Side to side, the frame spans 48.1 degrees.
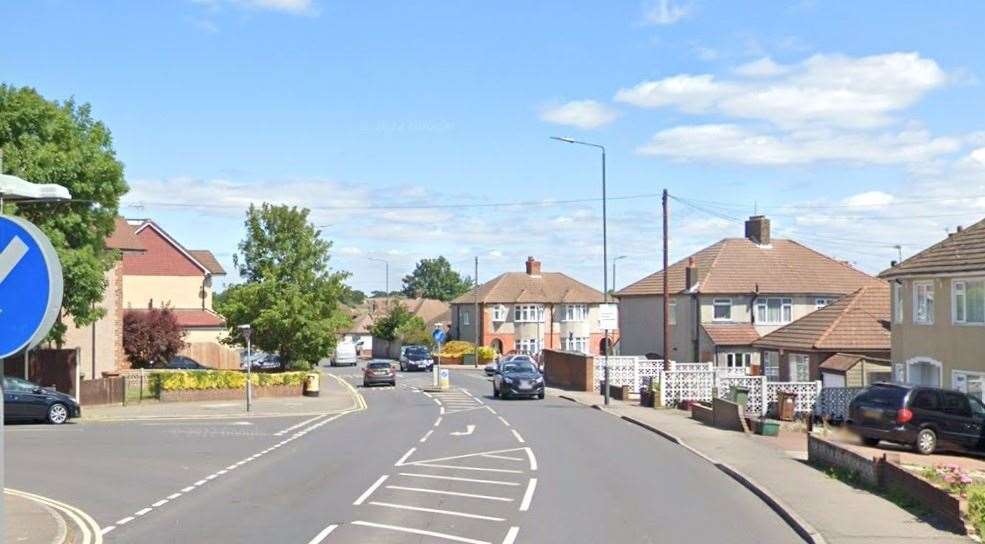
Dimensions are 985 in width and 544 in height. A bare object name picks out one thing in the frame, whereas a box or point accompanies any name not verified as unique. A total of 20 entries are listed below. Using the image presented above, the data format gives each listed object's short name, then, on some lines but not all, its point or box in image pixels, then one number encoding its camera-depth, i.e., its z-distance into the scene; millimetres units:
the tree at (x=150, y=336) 57188
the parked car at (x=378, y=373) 58062
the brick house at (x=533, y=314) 96000
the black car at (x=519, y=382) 45438
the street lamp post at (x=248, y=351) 38188
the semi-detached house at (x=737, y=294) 59469
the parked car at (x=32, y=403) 31703
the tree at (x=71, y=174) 33125
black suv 25266
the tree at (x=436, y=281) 190250
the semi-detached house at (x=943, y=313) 30141
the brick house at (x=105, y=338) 44844
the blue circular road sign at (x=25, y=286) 5473
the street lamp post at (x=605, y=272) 40750
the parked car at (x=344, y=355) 92812
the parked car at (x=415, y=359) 81375
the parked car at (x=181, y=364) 57250
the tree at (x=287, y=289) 48375
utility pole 41375
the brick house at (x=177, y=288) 69625
